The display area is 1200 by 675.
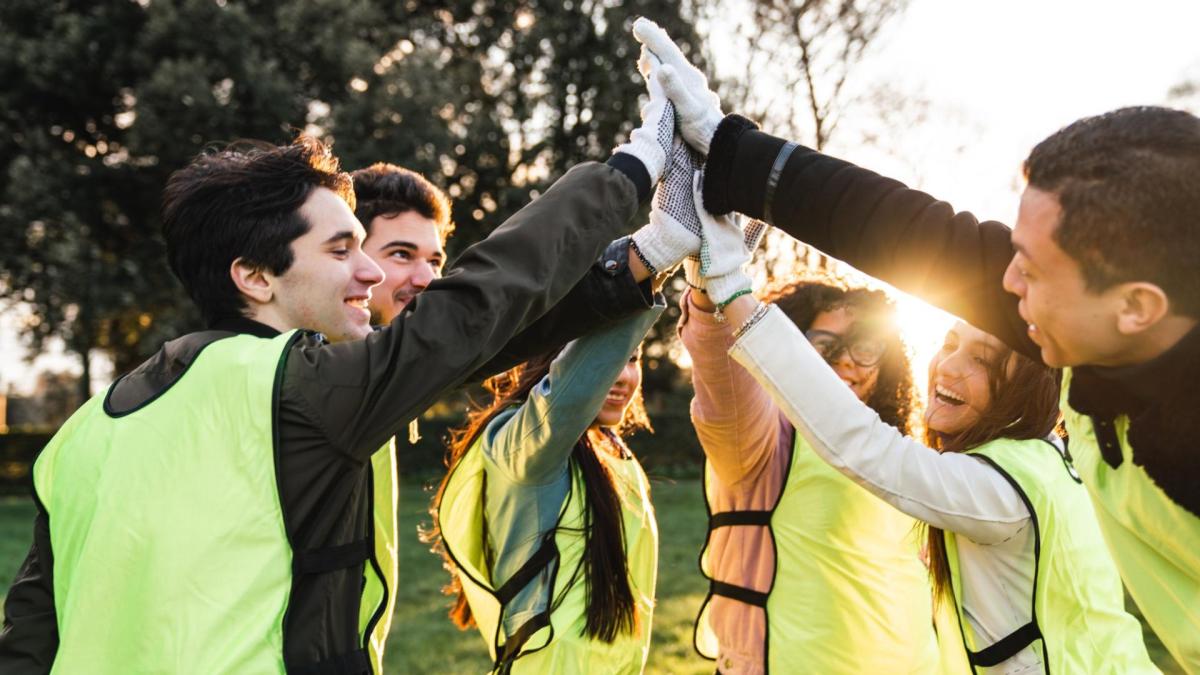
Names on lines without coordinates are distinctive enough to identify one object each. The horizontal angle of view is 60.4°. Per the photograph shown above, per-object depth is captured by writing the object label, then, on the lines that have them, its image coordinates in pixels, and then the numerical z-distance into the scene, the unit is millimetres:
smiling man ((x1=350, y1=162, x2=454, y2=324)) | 3648
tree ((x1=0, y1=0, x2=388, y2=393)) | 17047
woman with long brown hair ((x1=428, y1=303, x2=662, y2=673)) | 3021
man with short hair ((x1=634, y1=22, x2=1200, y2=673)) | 1729
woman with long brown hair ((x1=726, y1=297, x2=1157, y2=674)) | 2525
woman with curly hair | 3094
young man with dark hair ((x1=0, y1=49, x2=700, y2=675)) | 2057
